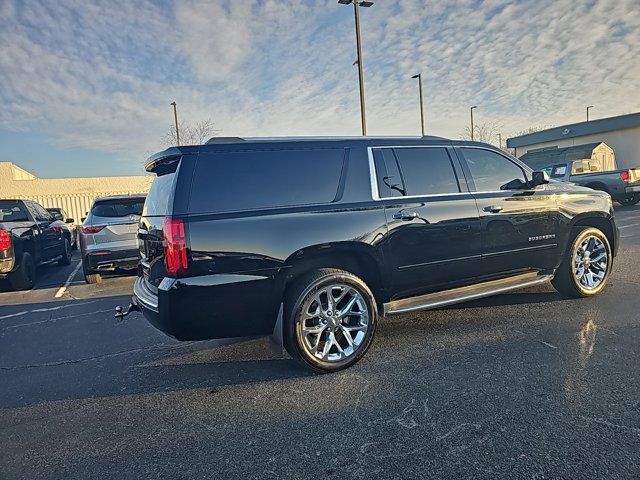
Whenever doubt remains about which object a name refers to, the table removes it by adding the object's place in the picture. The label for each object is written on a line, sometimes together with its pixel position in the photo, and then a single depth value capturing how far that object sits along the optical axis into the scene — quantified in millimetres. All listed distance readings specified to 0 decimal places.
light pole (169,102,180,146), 25753
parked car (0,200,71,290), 7031
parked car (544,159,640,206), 14539
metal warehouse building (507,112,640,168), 36500
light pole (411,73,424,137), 25684
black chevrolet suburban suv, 3195
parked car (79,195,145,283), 7207
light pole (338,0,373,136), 14711
